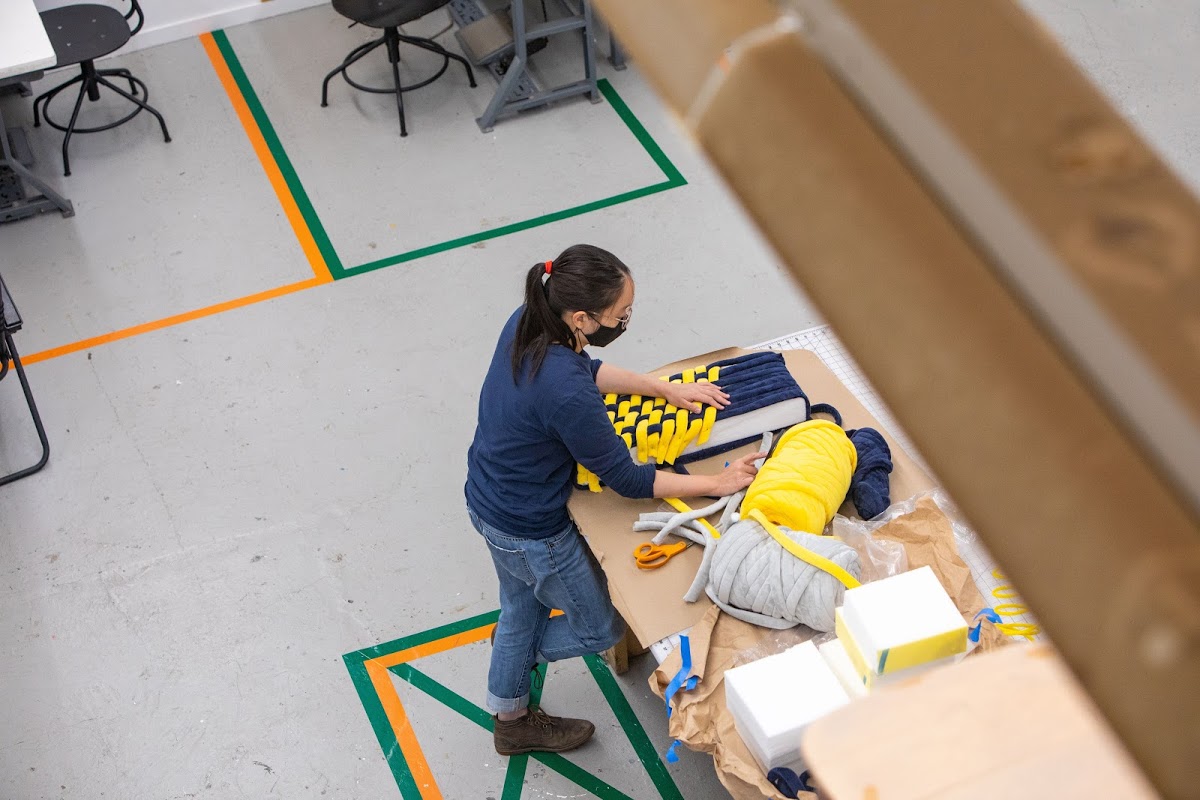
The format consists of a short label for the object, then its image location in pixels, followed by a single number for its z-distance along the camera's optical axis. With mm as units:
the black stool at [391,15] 6965
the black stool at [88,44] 6801
